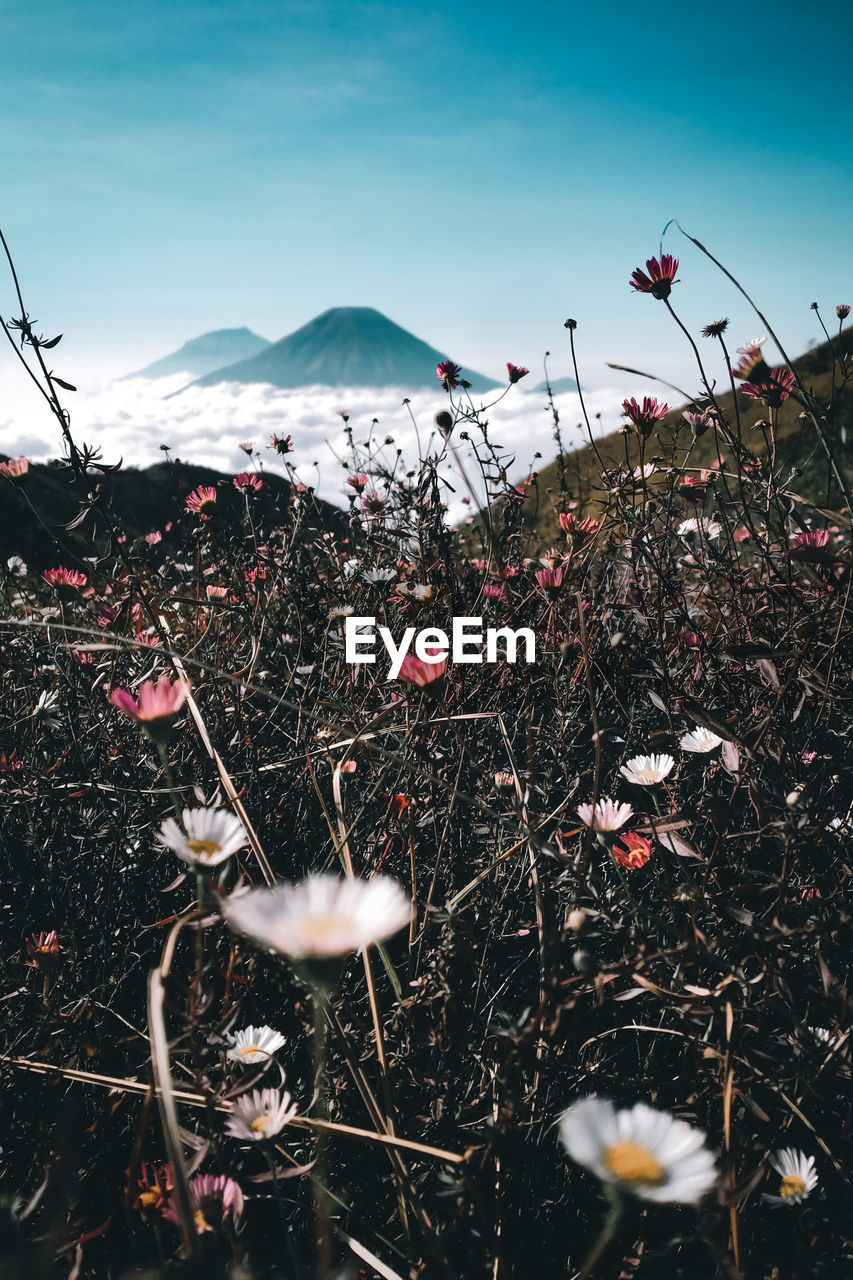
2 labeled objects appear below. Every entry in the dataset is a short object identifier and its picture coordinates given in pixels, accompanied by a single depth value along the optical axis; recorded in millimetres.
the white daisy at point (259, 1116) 230
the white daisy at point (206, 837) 228
